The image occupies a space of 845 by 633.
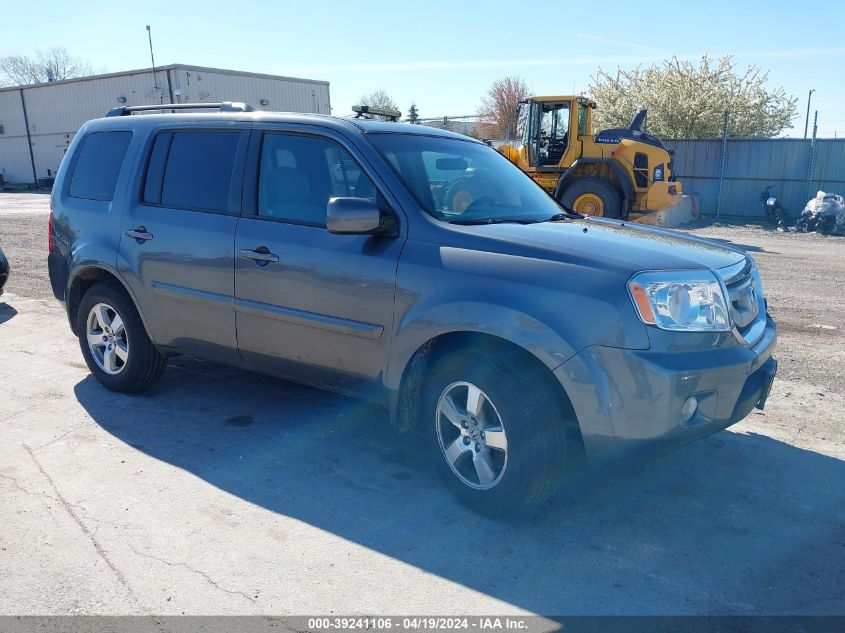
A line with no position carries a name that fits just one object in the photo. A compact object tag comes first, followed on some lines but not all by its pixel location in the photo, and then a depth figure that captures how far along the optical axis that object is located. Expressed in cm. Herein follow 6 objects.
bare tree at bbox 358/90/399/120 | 6394
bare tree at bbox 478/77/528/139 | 5562
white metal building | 2927
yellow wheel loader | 1489
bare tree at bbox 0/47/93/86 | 7512
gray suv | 321
